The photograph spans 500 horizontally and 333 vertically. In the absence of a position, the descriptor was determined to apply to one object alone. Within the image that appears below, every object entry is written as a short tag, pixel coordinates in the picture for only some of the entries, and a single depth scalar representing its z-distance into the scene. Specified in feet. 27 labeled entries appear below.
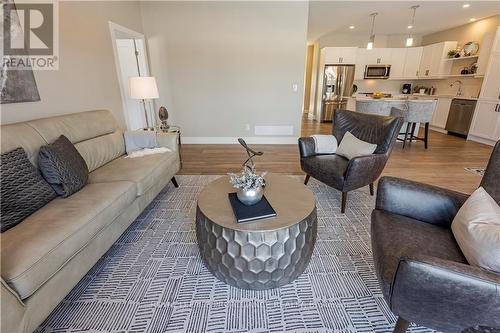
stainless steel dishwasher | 16.97
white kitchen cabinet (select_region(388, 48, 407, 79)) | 22.29
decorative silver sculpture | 4.83
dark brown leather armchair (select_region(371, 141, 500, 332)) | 2.74
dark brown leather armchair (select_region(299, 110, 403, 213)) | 7.08
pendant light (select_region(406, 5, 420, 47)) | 14.84
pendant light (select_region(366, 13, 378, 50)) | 16.32
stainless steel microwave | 22.63
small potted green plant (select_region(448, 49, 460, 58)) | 18.72
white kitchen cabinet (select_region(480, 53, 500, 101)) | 15.03
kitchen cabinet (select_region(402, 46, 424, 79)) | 21.90
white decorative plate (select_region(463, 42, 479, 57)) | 17.62
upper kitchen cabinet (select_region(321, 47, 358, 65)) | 22.10
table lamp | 9.91
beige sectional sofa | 3.37
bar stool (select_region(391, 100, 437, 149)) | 13.87
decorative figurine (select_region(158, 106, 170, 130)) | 11.00
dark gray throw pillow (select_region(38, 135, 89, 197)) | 5.27
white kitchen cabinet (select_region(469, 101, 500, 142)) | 15.08
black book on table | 4.45
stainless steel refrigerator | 22.43
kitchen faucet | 19.18
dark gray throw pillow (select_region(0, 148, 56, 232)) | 4.29
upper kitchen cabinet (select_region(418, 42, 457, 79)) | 19.44
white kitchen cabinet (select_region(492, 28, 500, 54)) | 14.94
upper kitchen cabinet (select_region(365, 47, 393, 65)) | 22.43
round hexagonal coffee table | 4.25
